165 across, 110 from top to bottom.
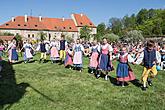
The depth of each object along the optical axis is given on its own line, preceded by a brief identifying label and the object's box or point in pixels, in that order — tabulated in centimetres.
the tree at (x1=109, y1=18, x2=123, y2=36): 6075
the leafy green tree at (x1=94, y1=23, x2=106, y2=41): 5334
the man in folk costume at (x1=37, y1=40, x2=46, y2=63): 899
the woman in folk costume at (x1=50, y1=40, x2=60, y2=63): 867
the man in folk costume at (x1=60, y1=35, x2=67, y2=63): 851
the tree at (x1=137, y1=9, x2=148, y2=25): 6097
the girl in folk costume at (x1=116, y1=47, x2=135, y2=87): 500
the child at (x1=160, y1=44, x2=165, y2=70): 805
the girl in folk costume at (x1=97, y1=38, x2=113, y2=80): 567
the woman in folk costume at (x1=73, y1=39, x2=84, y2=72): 689
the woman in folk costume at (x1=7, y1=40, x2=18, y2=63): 848
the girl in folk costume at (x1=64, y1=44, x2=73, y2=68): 727
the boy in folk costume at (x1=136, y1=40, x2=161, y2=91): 476
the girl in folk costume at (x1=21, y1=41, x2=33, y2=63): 904
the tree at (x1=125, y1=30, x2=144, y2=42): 4402
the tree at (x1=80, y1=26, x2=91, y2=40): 4041
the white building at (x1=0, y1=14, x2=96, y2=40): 3996
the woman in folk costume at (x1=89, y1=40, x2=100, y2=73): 651
